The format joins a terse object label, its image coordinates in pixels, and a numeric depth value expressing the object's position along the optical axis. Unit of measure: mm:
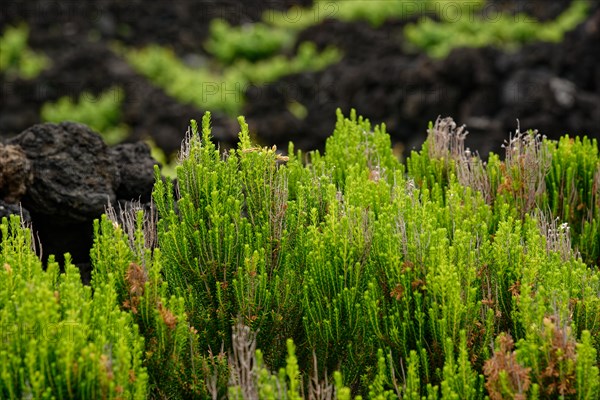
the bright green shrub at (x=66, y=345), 3539
